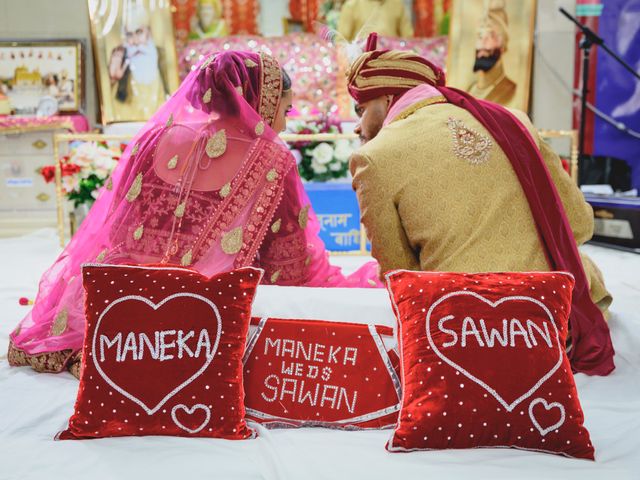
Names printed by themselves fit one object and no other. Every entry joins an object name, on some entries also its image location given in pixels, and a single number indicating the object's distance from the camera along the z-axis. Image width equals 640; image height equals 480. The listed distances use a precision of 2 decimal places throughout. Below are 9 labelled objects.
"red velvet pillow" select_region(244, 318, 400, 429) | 1.59
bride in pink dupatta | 2.01
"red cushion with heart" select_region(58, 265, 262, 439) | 1.45
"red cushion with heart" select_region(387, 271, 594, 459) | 1.38
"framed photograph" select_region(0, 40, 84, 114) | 6.09
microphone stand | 4.91
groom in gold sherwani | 1.81
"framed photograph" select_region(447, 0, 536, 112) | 6.16
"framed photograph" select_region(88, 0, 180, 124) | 6.20
